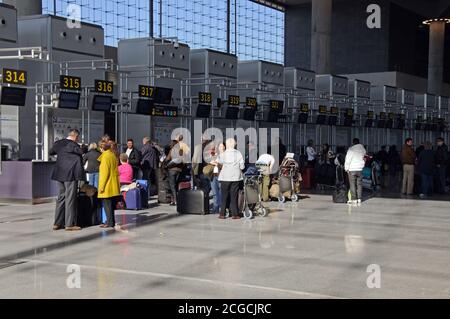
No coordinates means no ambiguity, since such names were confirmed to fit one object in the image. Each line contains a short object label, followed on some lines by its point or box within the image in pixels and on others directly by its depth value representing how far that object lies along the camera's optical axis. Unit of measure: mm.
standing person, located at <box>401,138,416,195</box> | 17297
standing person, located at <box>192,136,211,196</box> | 13734
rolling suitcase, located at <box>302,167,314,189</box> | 20420
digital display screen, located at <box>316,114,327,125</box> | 25156
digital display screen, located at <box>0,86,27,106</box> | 14133
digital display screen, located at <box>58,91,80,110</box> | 15305
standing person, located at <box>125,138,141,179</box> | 15344
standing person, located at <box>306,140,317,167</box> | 21797
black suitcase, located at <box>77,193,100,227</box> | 11094
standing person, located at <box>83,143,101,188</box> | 12695
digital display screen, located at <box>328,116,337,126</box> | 25875
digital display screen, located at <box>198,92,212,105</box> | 19231
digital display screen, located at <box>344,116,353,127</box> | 27109
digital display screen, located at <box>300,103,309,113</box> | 23578
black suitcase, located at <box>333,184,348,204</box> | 15547
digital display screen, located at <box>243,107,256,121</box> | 21266
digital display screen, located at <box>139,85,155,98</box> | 17272
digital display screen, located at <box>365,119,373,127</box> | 28812
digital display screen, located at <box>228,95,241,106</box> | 20344
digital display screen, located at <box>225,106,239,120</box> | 20562
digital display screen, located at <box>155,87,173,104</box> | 17930
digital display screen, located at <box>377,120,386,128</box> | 29719
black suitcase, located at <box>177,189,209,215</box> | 13078
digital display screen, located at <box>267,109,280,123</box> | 22398
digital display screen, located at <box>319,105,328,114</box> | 24812
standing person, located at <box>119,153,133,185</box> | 13633
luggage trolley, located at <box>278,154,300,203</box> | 15492
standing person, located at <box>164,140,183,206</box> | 14094
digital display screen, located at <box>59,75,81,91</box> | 15047
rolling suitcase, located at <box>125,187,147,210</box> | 13664
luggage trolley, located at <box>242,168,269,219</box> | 12375
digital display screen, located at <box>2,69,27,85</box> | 13584
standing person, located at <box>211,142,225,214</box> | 13184
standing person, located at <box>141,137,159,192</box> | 15719
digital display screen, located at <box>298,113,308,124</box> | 24000
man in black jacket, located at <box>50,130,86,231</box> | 10445
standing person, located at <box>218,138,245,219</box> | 11841
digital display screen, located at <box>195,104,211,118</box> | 19406
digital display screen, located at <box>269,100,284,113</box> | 22370
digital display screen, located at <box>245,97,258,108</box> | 21047
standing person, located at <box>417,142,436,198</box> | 17219
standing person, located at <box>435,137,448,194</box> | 18734
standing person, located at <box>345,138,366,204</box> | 15047
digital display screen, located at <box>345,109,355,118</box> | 26984
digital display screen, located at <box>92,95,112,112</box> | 16266
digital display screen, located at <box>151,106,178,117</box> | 17989
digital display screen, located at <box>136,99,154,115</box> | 17328
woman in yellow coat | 10773
